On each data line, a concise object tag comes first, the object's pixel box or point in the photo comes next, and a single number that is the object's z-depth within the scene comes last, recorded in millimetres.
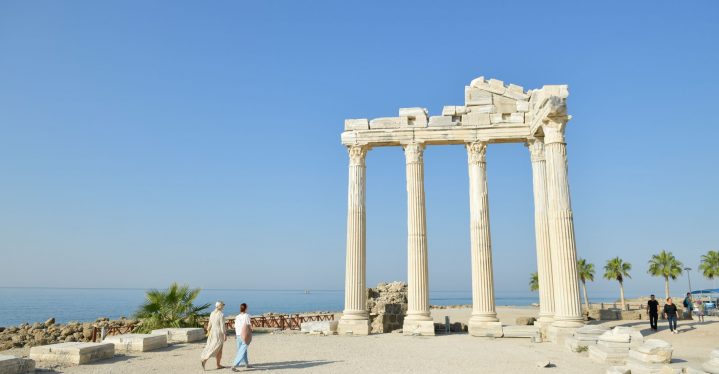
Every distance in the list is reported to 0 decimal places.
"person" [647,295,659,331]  20734
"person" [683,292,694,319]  27766
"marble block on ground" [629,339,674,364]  12406
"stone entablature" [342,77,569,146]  24531
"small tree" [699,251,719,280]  61269
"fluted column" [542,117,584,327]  19809
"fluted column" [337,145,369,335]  23234
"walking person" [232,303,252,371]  12807
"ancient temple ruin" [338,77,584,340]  20984
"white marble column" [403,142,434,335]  22916
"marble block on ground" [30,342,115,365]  13664
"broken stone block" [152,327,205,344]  18672
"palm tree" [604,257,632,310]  59262
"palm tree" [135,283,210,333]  20594
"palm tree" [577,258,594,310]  56784
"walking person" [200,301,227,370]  12959
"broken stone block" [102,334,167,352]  16016
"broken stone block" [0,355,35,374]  11406
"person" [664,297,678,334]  19219
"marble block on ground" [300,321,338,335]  22794
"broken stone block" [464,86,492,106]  25078
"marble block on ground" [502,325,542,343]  21234
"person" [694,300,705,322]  27188
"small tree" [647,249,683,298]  59125
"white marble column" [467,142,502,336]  22578
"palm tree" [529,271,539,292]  66562
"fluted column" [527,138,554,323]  23070
